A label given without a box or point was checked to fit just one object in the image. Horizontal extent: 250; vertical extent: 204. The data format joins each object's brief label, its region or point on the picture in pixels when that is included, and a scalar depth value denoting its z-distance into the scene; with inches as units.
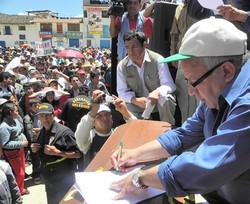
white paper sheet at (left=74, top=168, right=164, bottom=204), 31.2
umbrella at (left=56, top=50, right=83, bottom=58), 354.6
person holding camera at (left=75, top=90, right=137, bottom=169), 78.8
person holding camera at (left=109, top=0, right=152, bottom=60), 95.7
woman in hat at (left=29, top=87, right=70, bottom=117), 155.3
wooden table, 40.7
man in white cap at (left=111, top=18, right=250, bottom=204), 25.2
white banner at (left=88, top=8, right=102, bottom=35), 933.6
